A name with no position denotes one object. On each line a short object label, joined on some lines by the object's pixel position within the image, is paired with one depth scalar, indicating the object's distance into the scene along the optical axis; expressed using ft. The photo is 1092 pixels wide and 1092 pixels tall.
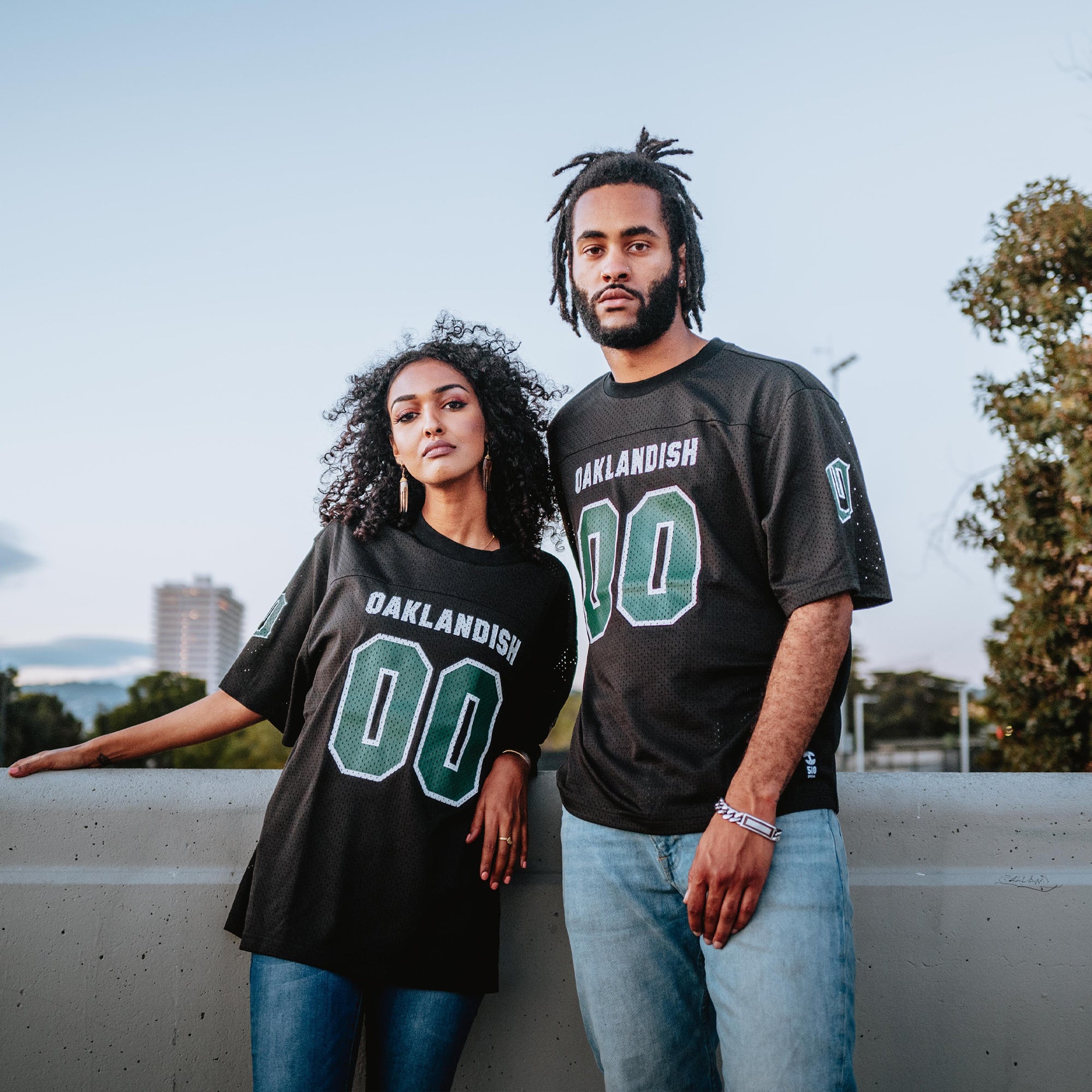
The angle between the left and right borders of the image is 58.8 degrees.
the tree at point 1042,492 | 18.42
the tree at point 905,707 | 205.36
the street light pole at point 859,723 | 101.19
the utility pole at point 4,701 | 114.83
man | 5.45
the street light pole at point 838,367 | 62.44
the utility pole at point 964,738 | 74.90
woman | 6.31
